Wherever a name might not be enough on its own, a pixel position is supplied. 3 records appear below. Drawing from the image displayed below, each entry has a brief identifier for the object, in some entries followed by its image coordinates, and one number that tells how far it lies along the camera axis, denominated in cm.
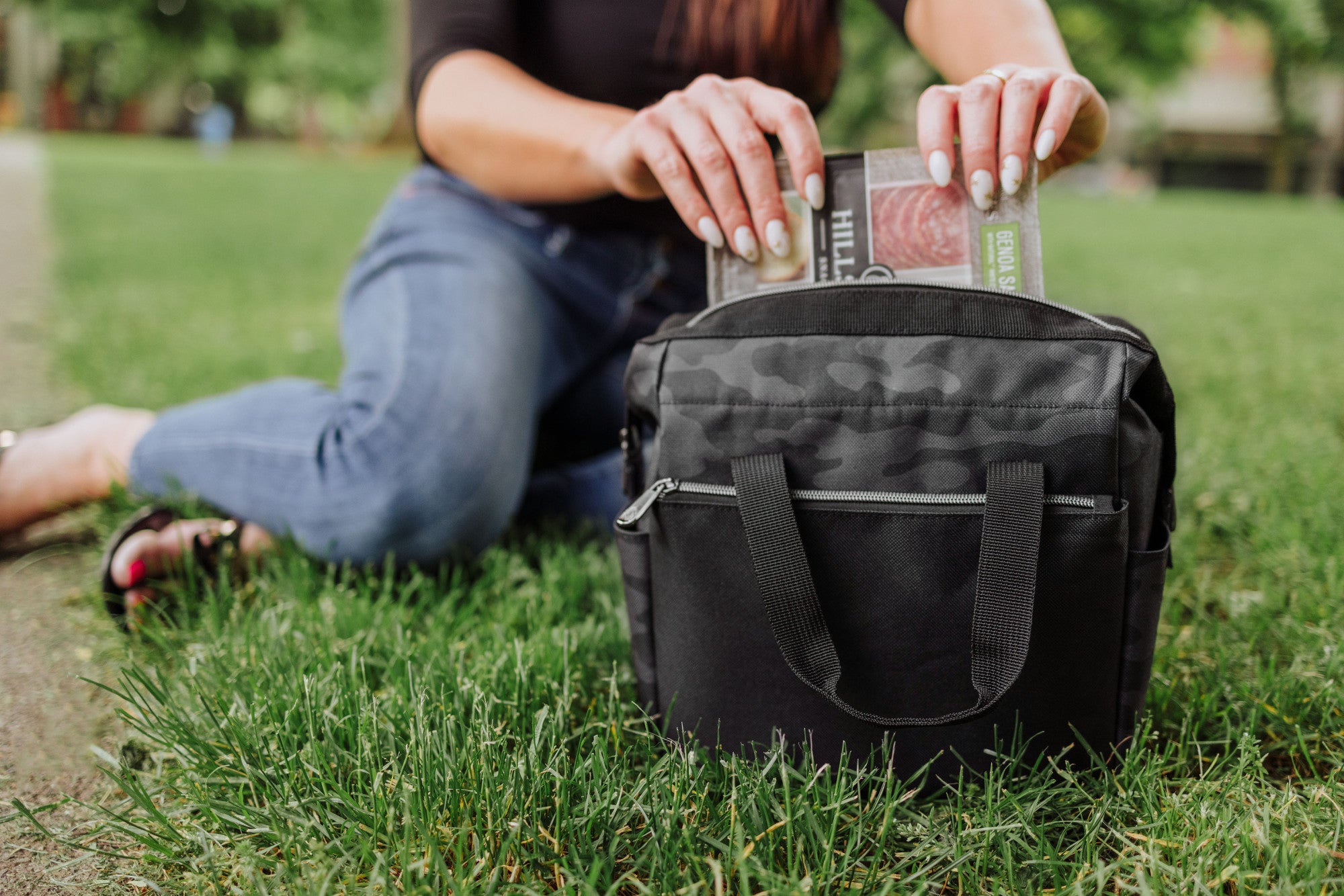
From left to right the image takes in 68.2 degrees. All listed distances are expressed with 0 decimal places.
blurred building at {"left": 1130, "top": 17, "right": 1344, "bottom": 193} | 2723
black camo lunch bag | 106
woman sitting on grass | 124
